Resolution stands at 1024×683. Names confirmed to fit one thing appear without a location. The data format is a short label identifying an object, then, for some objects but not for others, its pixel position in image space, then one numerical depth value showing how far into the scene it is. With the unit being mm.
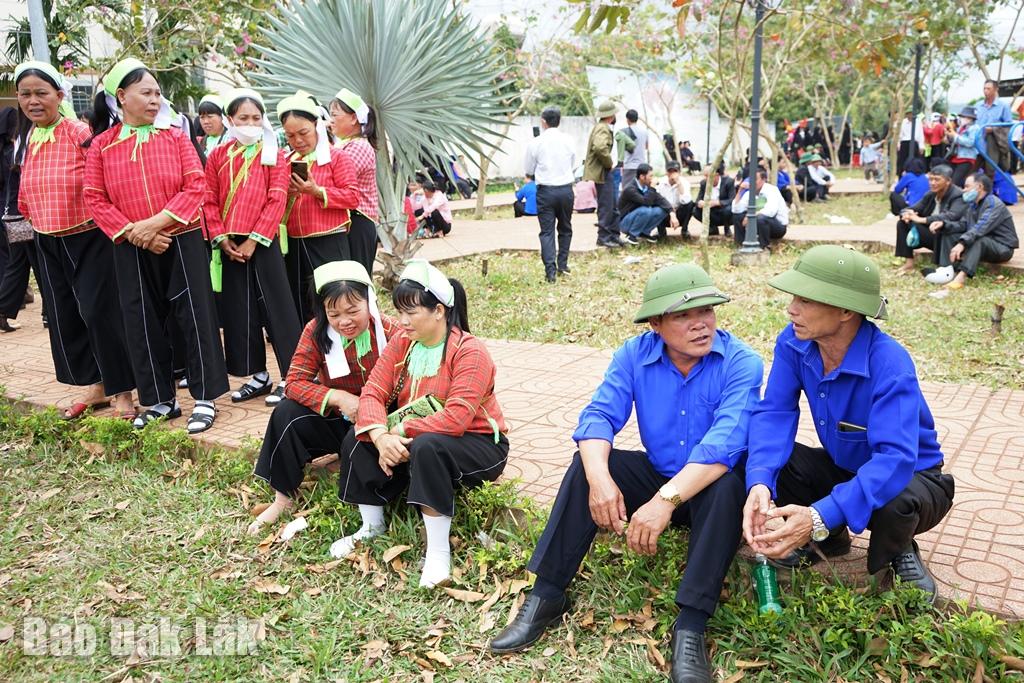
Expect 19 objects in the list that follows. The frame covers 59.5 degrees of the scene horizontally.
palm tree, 6984
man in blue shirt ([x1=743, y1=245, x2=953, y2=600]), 2646
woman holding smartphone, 5223
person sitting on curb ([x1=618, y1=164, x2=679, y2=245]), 11977
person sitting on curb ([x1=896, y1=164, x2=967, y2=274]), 8492
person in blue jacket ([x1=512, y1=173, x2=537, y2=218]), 13859
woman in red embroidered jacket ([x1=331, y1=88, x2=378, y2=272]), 5770
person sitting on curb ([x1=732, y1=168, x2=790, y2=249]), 10883
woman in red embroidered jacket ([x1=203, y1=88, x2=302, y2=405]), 5129
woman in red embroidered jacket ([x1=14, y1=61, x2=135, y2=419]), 4926
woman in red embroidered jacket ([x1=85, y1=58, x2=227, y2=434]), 4777
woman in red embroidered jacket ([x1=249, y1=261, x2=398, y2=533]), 3906
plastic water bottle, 2877
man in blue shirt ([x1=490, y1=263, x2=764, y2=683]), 2793
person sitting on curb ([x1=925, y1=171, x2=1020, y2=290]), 8297
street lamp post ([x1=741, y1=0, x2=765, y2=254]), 9547
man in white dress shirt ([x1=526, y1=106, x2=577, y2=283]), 9180
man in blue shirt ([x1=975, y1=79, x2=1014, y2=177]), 11742
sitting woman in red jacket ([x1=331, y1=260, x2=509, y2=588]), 3410
